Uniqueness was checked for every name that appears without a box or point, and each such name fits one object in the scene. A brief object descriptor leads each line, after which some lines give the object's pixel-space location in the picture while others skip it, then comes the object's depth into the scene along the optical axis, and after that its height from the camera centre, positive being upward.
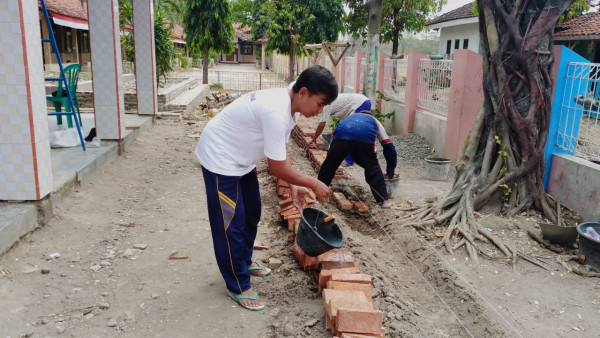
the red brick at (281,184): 5.41 -1.34
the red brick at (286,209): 4.57 -1.39
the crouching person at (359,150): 5.39 -0.92
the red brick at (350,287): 2.94 -1.37
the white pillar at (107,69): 6.49 -0.07
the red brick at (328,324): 2.75 -1.51
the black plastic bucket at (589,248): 4.14 -1.53
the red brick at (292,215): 4.33 -1.37
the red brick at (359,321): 2.52 -1.35
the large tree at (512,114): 5.09 -0.43
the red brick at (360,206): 5.61 -1.64
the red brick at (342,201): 5.53 -1.58
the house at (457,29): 20.34 +2.17
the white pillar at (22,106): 3.69 -0.36
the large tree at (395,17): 21.88 +2.68
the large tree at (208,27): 17.69 +1.57
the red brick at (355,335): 2.46 -1.40
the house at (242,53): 56.57 +1.81
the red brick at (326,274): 3.15 -1.38
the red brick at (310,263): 3.48 -1.45
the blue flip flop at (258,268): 3.56 -1.54
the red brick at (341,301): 2.64 -1.35
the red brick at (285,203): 4.66 -1.34
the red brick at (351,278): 3.02 -1.35
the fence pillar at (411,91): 9.83 -0.40
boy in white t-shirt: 2.69 -0.52
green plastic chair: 6.79 -0.45
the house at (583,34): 13.87 +1.30
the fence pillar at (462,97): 7.47 -0.38
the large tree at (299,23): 18.80 +2.00
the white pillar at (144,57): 8.94 +0.16
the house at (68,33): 17.33 +1.37
